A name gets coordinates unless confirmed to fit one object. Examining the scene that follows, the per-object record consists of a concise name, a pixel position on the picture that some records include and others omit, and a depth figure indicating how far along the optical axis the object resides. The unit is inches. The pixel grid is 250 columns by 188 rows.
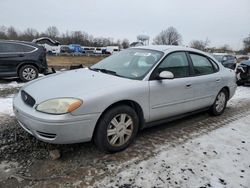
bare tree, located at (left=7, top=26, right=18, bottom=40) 2141.2
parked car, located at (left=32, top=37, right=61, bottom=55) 1312.4
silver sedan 88.1
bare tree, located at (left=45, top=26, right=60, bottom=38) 2881.9
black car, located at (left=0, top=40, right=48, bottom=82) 258.4
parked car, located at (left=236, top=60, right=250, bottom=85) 287.6
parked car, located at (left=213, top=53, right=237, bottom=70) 492.3
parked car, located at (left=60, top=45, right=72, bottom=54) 1396.8
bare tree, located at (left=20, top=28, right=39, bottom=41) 2225.2
